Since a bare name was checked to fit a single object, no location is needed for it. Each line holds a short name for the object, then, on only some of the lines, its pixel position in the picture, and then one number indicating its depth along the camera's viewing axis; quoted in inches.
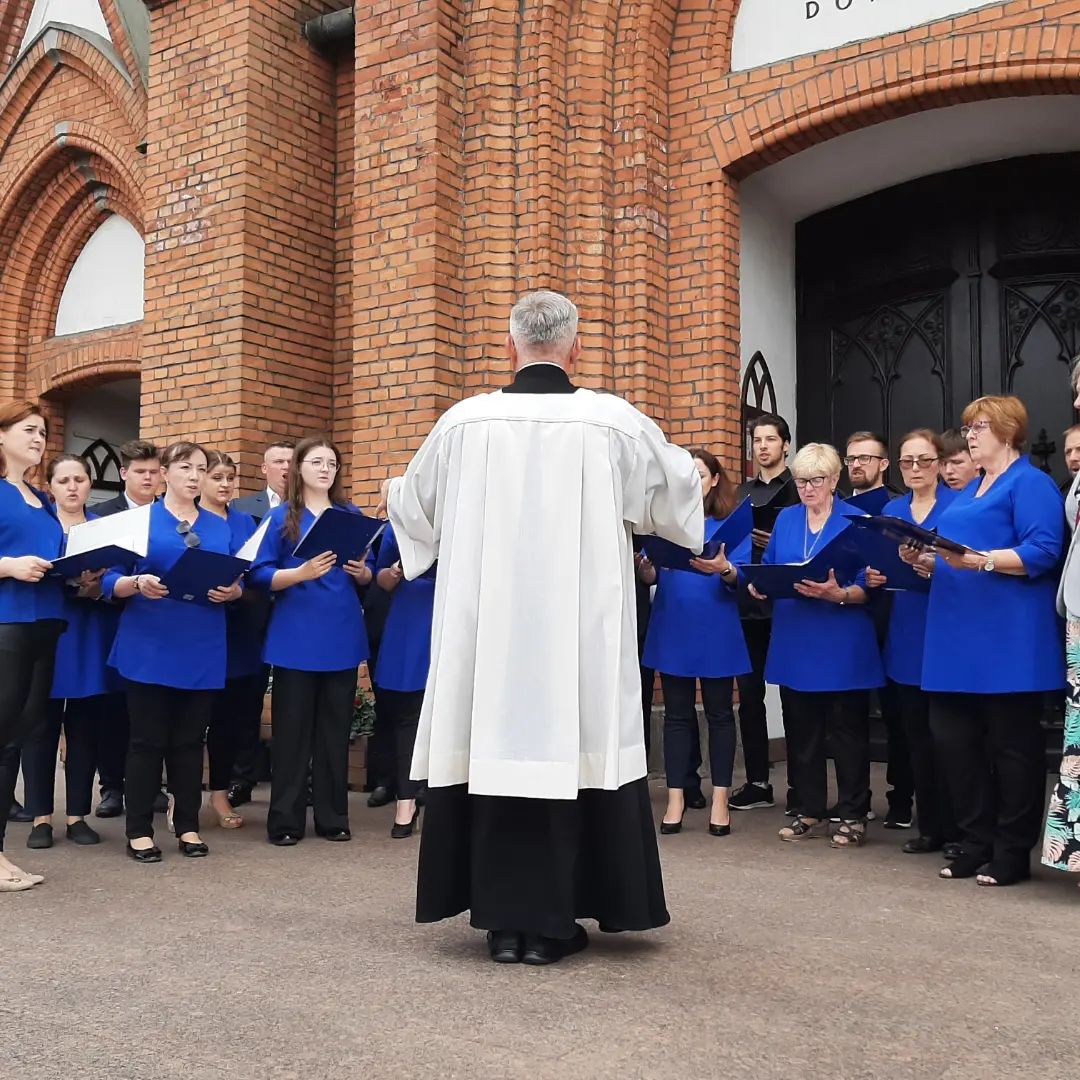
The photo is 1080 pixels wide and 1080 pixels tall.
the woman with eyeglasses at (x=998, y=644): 184.4
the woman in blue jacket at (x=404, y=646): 235.8
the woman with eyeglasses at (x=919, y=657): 212.7
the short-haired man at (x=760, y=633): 261.4
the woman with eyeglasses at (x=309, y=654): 222.1
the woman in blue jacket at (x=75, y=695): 225.6
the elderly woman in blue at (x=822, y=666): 216.1
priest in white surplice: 144.9
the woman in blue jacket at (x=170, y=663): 208.4
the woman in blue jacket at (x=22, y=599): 186.5
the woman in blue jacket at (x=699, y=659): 229.6
